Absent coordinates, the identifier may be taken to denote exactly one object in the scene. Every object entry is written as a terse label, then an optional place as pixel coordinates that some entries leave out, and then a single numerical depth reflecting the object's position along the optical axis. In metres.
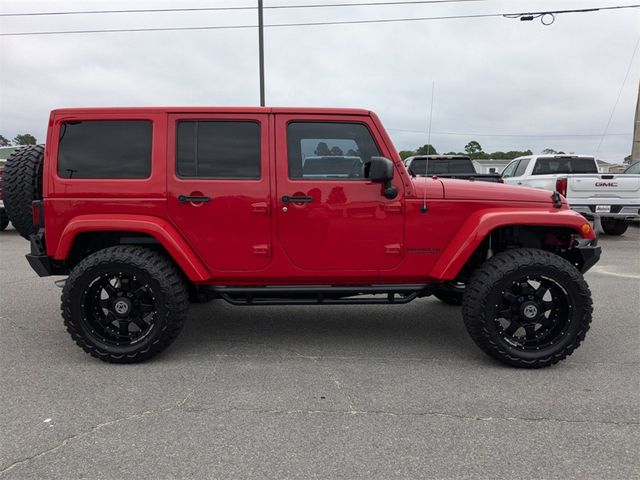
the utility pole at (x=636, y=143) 15.80
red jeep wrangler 3.49
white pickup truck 9.55
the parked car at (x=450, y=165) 10.36
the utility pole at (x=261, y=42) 13.42
